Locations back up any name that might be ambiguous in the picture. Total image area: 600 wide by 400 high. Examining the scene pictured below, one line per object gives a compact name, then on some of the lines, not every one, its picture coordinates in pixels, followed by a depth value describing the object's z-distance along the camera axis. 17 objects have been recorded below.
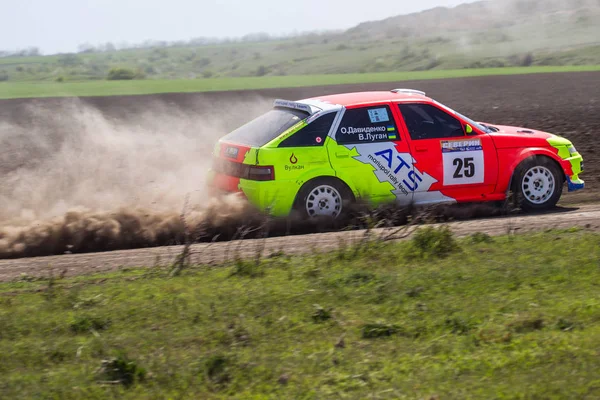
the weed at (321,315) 11.91
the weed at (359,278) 13.63
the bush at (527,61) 97.37
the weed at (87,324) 11.70
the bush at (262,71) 130.25
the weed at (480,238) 16.47
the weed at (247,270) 14.34
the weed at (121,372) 9.89
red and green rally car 18.83
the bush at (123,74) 97.80
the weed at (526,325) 11.31
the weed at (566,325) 11.27
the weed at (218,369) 9.88
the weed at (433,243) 15.45
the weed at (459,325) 11.32
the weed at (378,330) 11.27
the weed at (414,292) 12.87
